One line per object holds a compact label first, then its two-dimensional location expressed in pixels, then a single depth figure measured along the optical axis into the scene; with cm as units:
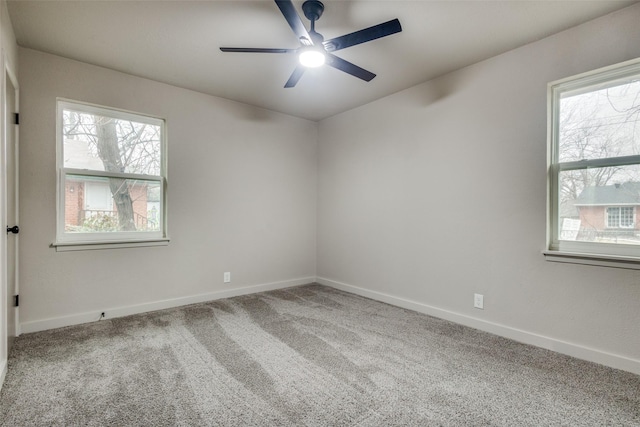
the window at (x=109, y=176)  298
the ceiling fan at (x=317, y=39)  191
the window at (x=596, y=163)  224
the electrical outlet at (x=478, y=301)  293
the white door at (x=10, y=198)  217
